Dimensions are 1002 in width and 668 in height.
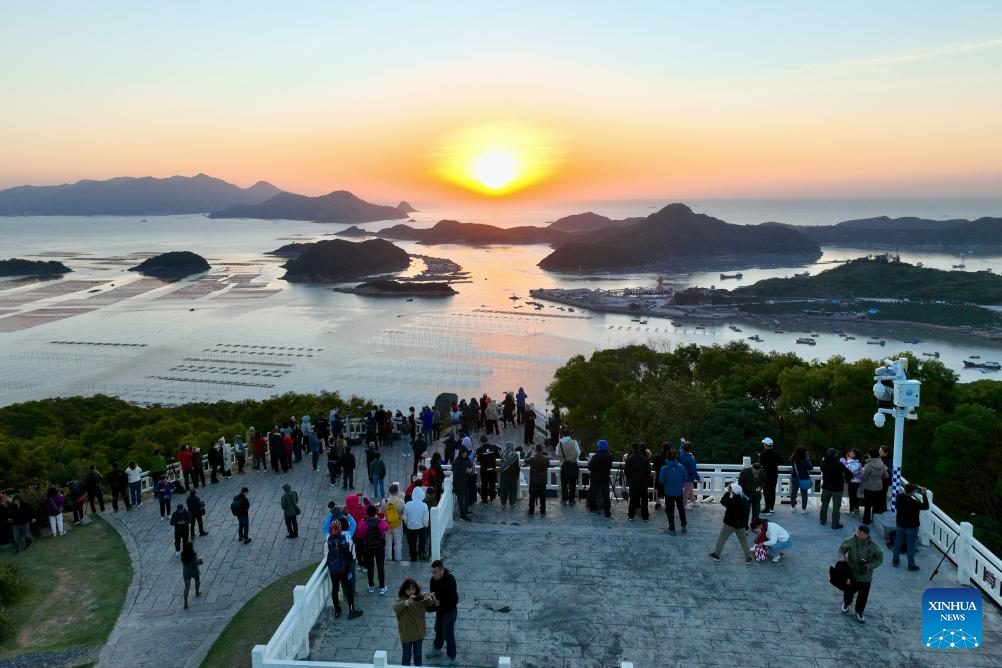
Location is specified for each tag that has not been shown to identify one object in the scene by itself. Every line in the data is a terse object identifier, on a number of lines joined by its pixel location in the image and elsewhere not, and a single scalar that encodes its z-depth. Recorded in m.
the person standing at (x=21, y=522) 12.94
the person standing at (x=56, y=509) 13.48
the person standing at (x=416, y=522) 10.02
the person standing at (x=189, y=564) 10.62
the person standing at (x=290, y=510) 12.31
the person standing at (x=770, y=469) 11.46
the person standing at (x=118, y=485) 14.72
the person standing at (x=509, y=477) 12.40
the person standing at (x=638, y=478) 11.20
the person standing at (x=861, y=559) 8.27
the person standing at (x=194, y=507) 12.42
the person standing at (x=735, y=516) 9.77
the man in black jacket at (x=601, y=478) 11.53
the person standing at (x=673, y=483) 10.81
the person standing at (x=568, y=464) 12.02
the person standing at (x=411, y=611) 7.24
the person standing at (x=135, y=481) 14.83
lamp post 10.30
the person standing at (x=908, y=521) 9.45
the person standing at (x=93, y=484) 14.28
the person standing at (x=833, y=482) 10.73
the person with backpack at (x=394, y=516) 10.02
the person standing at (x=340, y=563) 8.59
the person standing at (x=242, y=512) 12.39
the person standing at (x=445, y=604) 7.49
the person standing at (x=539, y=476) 11.64
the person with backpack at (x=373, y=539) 9.23
